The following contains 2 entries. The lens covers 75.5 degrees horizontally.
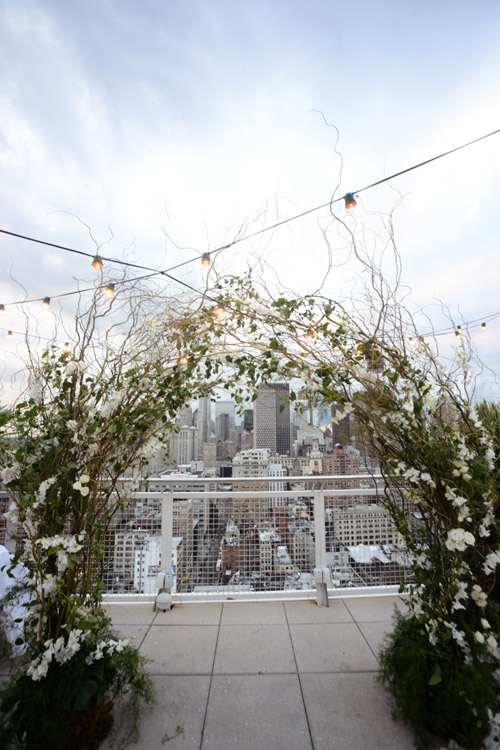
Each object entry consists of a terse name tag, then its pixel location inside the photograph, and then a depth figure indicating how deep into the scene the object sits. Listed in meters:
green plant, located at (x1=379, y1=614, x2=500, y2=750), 1.24
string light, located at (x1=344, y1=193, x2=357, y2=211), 1.90
